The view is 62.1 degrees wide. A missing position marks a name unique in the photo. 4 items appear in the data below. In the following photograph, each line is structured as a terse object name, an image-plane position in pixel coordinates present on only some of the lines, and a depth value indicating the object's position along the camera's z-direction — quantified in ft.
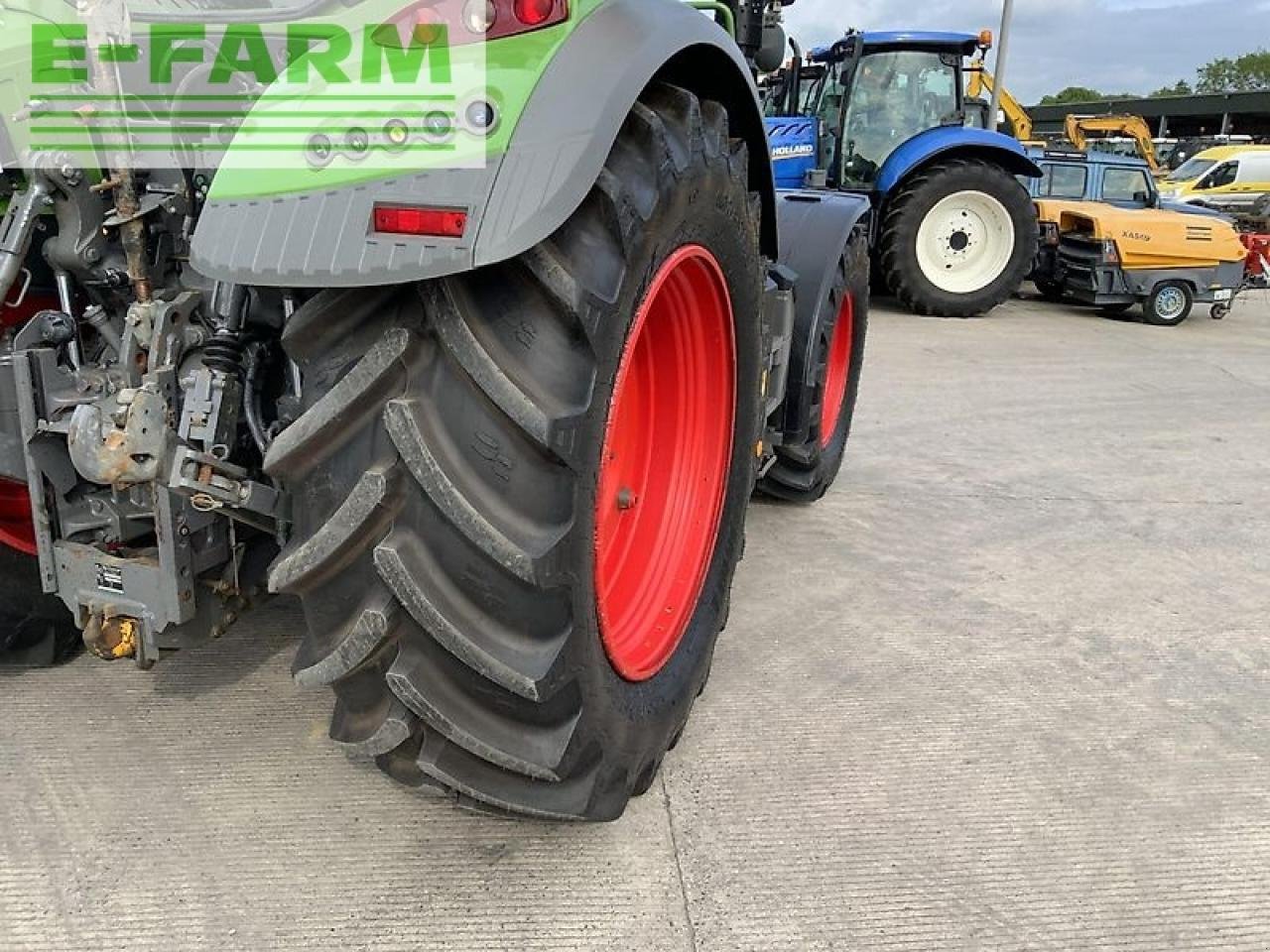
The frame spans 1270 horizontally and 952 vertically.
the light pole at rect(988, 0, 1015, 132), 39.71
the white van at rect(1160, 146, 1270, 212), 58.29
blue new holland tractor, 31.22
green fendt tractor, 4.89
